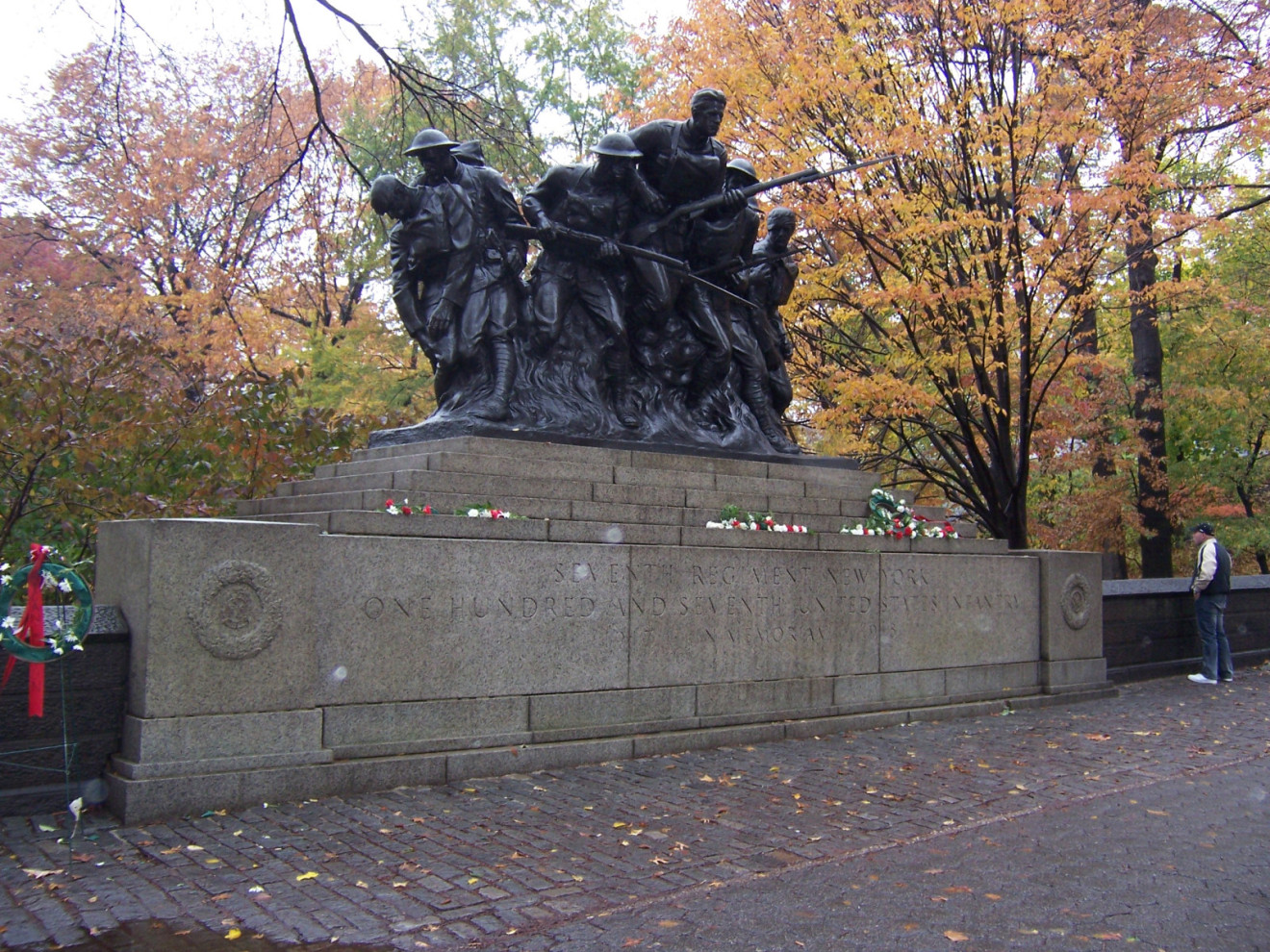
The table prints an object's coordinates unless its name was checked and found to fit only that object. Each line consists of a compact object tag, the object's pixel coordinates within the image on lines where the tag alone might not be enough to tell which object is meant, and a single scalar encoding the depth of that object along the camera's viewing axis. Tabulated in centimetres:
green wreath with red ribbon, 583
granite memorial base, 648
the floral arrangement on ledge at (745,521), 969
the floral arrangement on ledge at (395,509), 771
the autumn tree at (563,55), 2870
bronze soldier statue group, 978
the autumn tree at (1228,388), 2173
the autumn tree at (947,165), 1472
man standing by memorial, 1383
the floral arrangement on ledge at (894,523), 1096
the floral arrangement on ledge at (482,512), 805
